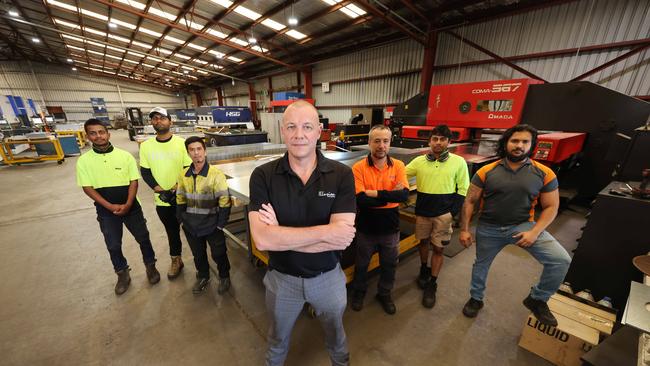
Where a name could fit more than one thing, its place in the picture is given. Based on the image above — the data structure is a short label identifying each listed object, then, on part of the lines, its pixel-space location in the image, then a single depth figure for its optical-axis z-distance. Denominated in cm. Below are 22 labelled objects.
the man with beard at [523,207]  198
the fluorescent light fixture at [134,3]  880
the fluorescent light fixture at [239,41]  1131
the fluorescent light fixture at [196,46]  1300
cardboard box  185
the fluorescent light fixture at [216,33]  1062
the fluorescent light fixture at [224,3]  797
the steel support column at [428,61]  802
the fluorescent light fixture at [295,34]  995
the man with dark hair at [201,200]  235
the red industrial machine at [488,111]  361
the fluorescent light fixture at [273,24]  916
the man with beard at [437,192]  244
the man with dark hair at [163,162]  259
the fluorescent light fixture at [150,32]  1149
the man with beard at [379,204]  206
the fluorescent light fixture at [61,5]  931
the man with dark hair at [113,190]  238
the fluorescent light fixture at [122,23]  1062
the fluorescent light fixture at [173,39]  1225
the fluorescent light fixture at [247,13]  836
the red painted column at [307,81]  1341
